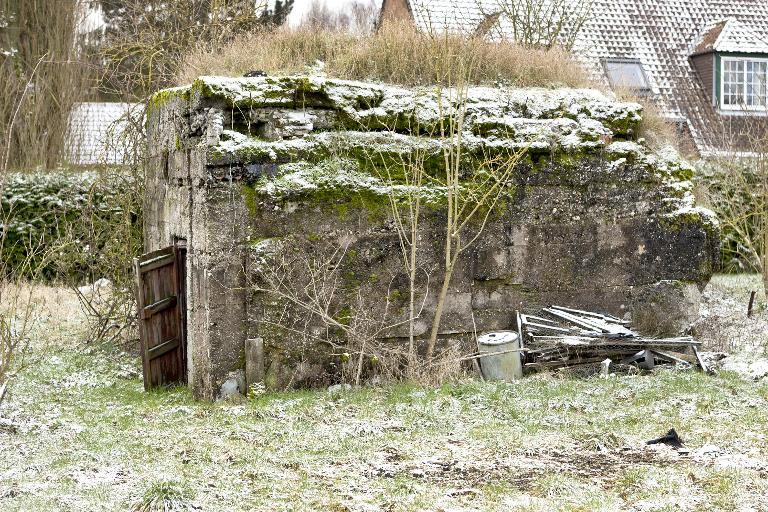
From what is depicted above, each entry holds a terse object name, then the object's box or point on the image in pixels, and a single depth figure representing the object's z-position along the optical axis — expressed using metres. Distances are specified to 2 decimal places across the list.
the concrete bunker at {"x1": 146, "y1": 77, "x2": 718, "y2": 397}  8.57
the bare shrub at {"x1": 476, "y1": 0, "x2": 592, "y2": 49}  13.50
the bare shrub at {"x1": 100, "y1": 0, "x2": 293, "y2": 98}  13.28
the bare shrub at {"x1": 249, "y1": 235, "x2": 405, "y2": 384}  8.61
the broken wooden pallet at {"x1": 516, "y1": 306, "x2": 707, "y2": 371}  9.03
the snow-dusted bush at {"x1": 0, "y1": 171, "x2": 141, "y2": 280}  16.23
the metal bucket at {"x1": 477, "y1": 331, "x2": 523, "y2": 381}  8.88
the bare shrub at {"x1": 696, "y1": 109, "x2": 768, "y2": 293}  13.87
